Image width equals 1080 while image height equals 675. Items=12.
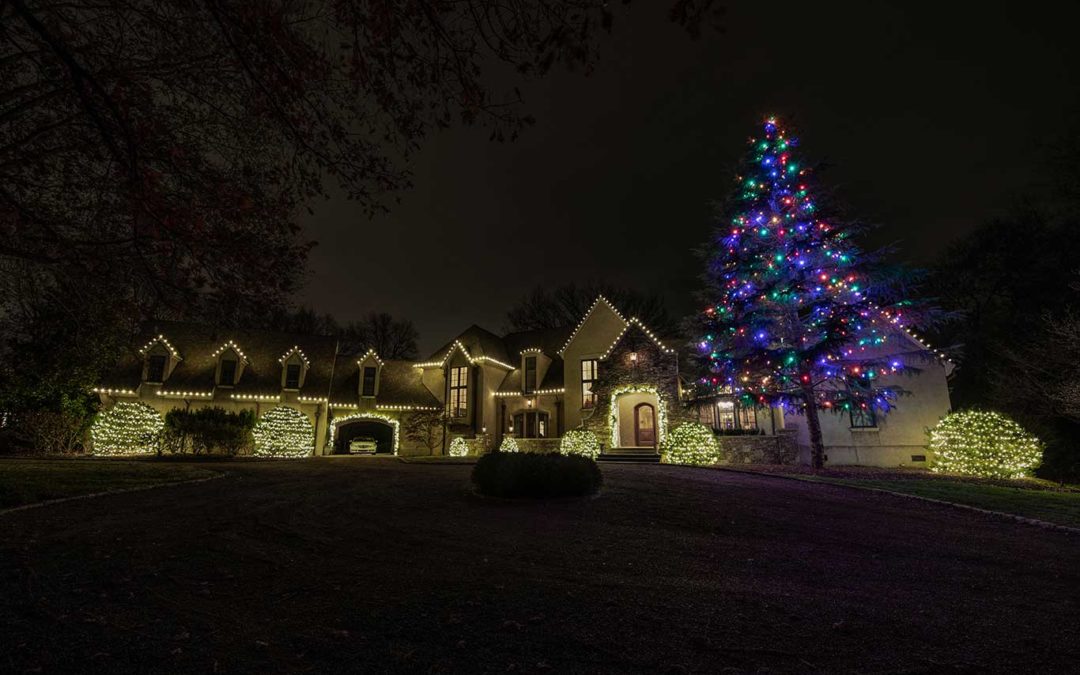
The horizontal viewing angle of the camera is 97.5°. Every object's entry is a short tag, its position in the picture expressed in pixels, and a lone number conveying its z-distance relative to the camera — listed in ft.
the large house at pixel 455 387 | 71.15
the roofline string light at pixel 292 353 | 85.20
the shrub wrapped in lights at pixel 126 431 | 67.41
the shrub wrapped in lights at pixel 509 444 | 76.28
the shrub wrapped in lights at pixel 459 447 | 81.15
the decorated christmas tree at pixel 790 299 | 49.90
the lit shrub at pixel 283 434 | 71.20
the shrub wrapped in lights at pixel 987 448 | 46.52
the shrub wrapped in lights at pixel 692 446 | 57.16
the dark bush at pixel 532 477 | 29.50
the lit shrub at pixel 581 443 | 68.08
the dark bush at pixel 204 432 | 66.95
